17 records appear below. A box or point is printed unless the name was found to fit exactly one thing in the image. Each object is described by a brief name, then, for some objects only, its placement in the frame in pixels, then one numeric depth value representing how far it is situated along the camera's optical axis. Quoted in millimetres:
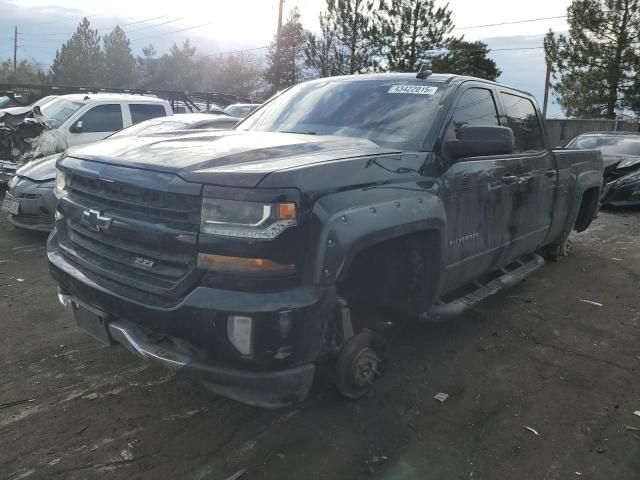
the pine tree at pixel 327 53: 33688
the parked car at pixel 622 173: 10578
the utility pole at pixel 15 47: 81538
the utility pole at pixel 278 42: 35550
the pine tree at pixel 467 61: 33406
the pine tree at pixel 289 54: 36250
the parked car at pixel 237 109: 15011
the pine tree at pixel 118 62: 62656
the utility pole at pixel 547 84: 31752
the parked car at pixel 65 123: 9211
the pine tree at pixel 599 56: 26766
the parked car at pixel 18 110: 9948
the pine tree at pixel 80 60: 59000
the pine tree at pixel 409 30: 32312
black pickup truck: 2453
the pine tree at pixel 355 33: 32781
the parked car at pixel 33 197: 6676
